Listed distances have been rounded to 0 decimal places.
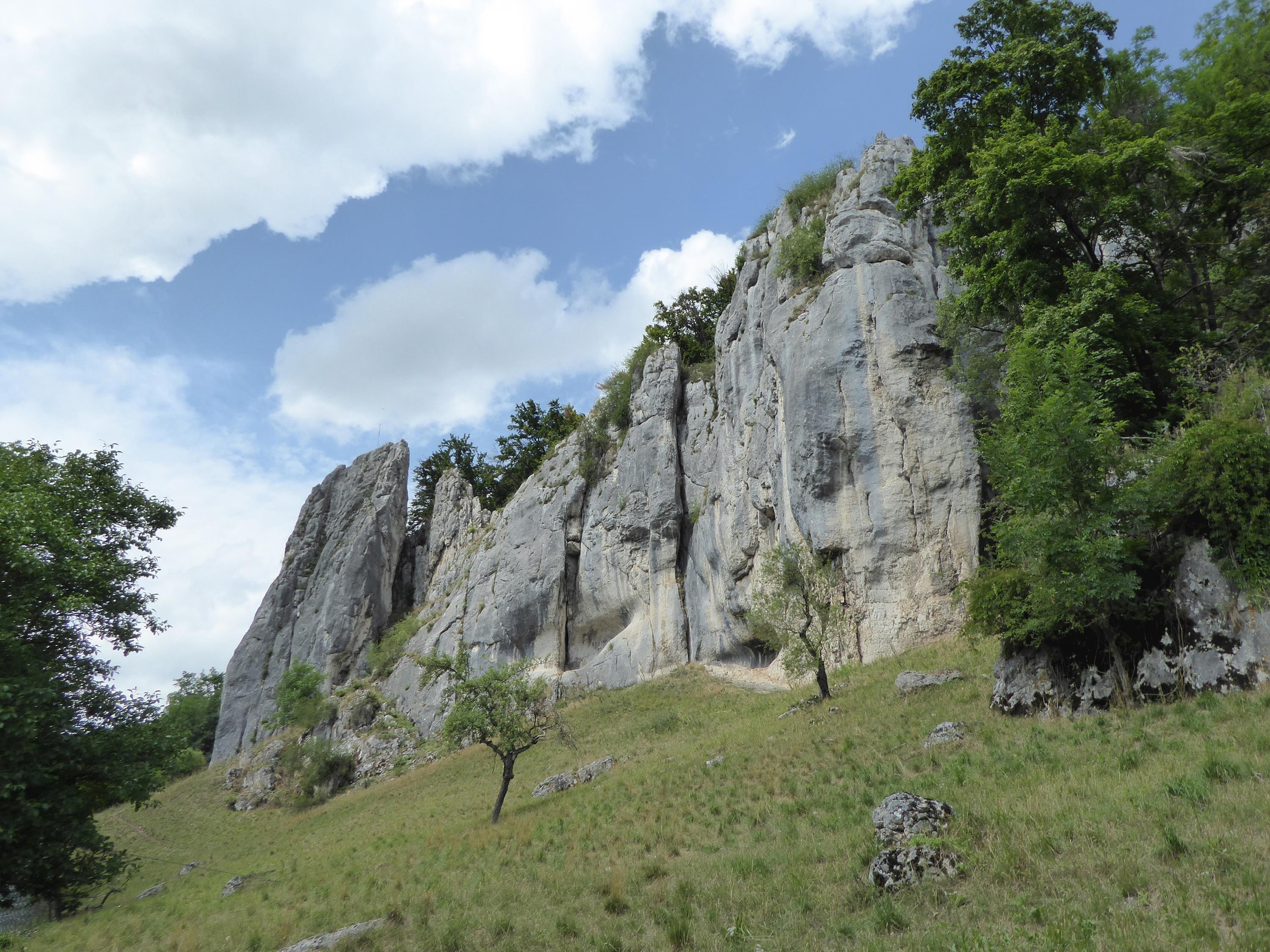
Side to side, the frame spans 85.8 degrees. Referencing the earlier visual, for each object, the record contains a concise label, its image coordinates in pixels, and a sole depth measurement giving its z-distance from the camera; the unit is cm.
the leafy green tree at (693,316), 4738
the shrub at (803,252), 3328
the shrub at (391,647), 5141
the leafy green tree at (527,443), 6016
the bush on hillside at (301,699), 4494
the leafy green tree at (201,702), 6919
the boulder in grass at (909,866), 758
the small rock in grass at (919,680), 1904
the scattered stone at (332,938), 992
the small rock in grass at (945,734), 1380
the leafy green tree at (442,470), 6356
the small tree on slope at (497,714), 2116
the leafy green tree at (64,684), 1233
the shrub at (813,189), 3762
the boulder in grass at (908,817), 866
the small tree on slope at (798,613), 2228
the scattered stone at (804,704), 2197
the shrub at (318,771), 3738
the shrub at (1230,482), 1159
